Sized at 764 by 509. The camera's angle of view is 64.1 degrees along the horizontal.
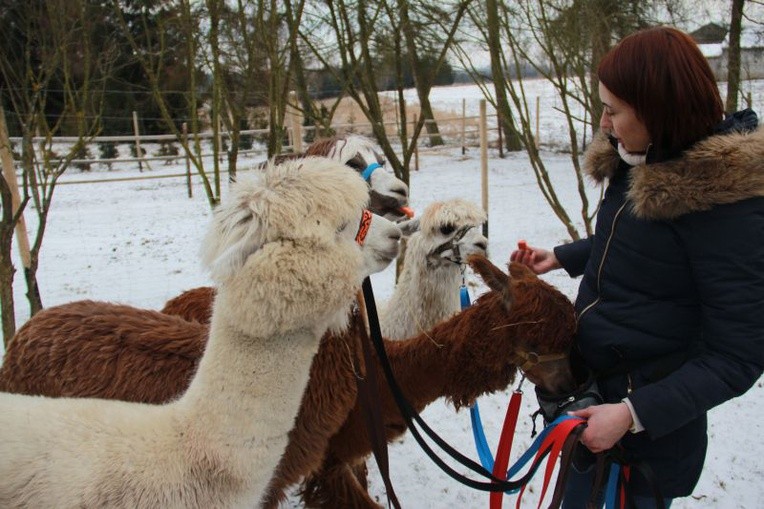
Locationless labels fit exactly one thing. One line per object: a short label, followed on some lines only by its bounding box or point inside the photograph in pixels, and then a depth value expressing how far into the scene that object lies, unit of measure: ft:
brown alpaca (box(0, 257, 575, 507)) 6.50
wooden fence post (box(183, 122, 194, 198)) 39.81
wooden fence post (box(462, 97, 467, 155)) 57.98
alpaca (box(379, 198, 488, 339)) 11.14
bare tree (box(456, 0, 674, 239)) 16.98
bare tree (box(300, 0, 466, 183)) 15.74
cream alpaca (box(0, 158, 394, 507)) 4.64
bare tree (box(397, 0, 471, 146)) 15.58
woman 4.24
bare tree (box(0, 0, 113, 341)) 13.39
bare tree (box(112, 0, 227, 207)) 13.46
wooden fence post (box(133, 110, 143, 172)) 52.04
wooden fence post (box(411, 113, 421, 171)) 48.68
